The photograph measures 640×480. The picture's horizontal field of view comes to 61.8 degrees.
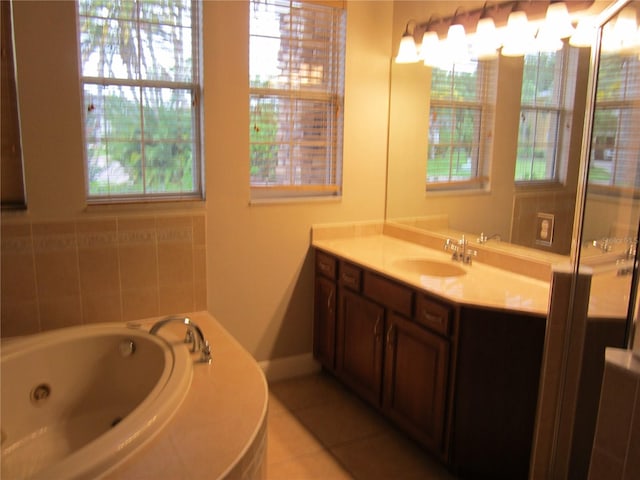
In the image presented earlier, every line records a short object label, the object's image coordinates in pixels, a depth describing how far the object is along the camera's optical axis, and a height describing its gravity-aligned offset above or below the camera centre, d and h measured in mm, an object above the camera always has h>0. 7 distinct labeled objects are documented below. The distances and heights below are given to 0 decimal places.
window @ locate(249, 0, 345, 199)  2941 +208
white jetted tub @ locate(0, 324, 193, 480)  2186 -1100
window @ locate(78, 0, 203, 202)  2535 +166
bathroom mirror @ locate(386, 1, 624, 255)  2355 -178
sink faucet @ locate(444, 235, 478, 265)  2783 -588
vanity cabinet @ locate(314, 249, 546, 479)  2100 -992
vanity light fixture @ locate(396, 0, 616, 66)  2295 +513
